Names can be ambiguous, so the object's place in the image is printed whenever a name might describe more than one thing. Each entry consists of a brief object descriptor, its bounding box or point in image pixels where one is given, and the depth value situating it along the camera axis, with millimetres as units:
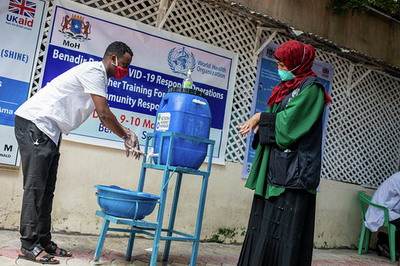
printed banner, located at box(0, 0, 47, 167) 4523
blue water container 3738
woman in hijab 3047
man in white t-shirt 3451
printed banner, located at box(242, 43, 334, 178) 6035
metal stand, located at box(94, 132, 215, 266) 3562
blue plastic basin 3432
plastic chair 6355
